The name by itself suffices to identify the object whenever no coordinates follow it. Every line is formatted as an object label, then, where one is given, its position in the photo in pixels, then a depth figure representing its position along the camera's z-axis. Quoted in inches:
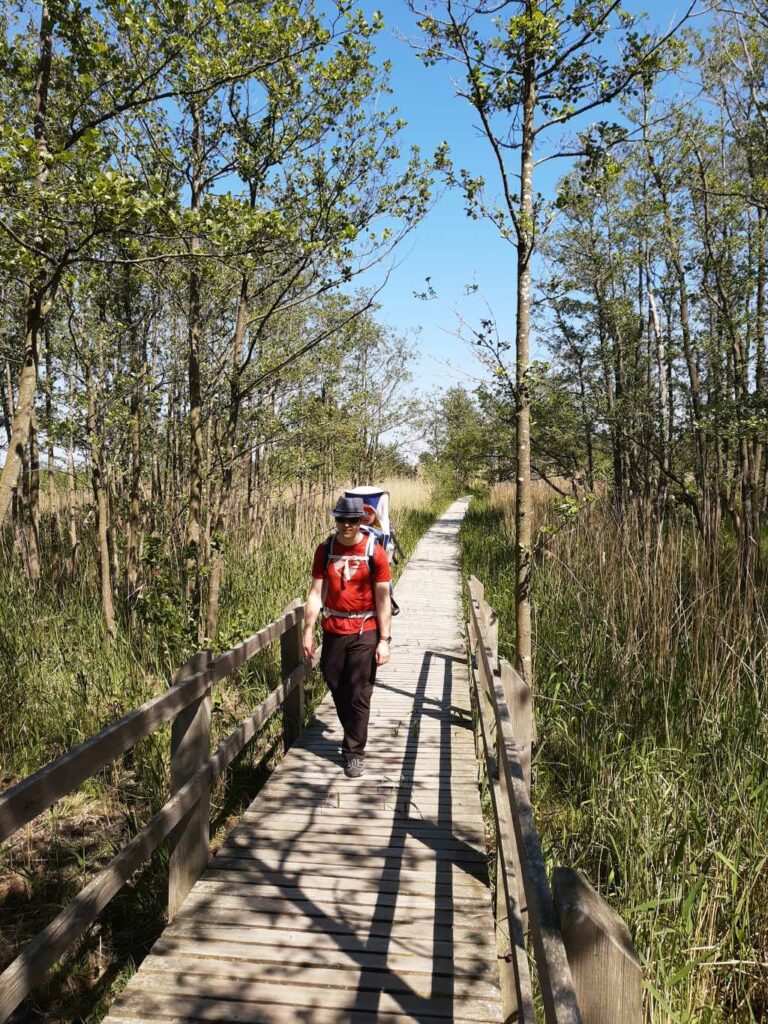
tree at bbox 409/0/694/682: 155.3
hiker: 163.9
